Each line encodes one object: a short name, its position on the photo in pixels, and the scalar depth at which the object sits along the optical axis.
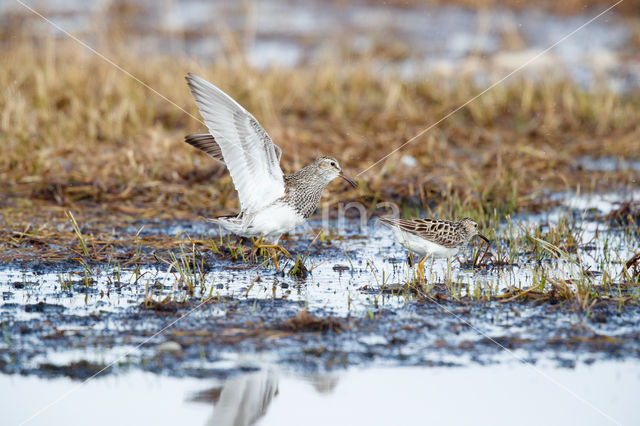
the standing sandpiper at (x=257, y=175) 14.95
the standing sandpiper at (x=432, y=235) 15.60
